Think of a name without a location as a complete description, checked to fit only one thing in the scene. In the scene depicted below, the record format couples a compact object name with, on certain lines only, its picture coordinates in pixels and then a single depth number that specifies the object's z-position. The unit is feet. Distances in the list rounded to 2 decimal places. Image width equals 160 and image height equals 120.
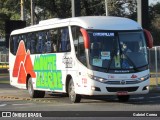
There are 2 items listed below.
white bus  57.82
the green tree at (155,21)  265.95
